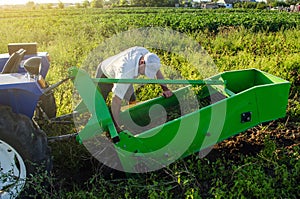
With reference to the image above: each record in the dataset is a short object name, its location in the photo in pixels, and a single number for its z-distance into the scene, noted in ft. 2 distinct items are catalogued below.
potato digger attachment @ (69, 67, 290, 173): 10.36
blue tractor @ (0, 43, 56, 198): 9.34
